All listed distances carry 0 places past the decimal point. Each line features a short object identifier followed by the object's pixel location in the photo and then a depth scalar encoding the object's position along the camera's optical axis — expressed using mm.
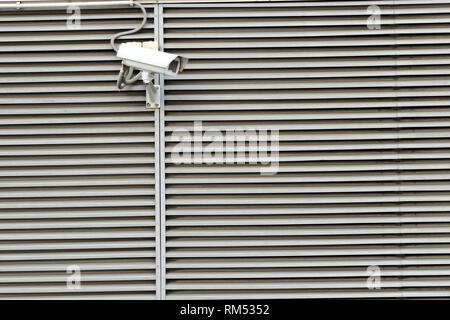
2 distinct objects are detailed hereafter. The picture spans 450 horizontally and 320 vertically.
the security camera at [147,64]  10180
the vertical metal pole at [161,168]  10891
